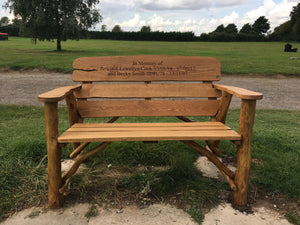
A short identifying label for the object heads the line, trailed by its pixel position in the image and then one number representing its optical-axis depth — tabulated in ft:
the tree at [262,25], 260.66
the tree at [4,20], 275.78
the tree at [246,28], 254.06
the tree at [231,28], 241.88
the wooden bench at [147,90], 9.05
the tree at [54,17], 59.57
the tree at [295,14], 183.39
